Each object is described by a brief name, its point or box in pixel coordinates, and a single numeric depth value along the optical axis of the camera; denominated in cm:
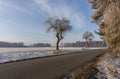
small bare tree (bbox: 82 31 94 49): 4216
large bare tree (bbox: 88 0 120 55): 508
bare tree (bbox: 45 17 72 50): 2316
